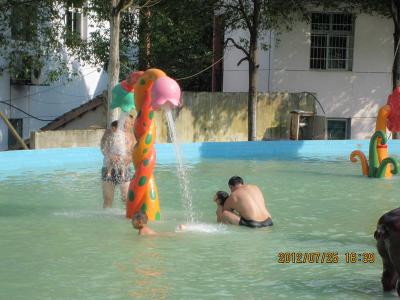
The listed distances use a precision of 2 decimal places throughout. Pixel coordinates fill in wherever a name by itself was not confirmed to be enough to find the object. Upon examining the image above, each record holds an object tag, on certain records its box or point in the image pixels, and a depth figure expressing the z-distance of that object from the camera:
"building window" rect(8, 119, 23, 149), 25.31
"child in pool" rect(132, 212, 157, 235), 9.30
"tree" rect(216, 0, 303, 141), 22.80
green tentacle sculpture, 15.80
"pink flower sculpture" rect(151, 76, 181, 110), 9.73
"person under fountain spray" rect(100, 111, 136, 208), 11.27
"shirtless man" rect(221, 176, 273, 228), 10.14
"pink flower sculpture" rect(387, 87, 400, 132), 15.70
